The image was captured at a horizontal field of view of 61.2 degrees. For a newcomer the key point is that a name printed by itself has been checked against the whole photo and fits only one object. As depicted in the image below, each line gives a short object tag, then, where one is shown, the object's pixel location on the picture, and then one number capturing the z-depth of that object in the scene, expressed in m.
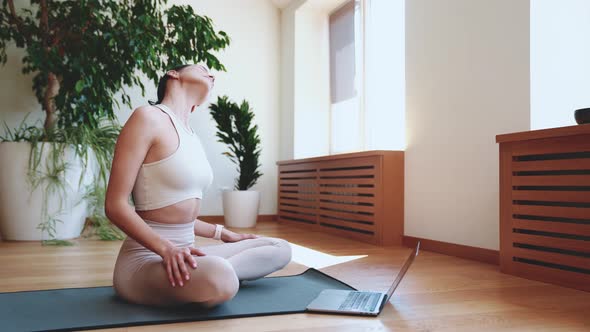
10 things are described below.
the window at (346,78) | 4.91
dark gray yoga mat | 1.52
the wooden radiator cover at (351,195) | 3.62
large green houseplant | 3.65
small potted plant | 4.98
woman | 1.54
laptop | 1.67
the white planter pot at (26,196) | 3.70
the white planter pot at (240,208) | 4.99
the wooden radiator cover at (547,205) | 2.11
